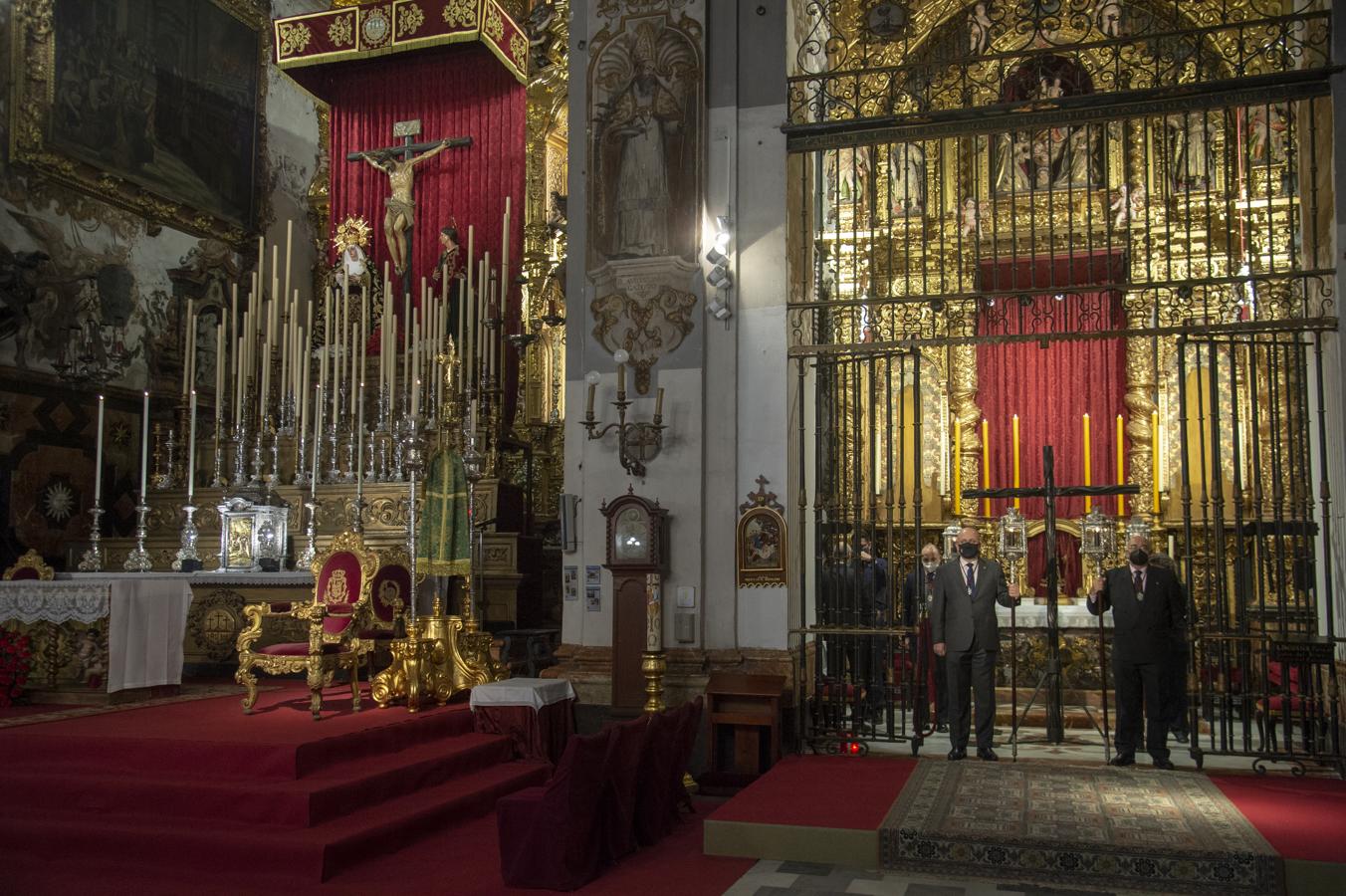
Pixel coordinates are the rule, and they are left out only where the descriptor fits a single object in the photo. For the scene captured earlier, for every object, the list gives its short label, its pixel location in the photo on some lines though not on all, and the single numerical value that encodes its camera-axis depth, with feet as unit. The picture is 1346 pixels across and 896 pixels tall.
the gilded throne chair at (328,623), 30.04
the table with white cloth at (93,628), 32.40
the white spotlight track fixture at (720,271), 32.73
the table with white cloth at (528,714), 30.45
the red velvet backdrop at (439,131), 58.44
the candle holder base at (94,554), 40.11
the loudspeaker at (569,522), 33.96
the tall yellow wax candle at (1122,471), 43.79
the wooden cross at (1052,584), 30.37
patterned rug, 20.25
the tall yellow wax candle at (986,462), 46.01
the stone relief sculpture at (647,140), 33.68
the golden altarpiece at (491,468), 41.19
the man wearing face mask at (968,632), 29.76
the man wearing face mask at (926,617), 31.83
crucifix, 59.36
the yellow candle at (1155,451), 42.93
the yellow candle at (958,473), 45.24
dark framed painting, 48.47
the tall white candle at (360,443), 41.68
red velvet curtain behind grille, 45.83
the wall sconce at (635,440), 32.81
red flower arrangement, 32.45
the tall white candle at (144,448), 39.99
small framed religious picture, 31.96
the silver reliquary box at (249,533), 42.70
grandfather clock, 31.86
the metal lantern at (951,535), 42.11
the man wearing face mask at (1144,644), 28.91
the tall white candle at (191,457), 41.98
